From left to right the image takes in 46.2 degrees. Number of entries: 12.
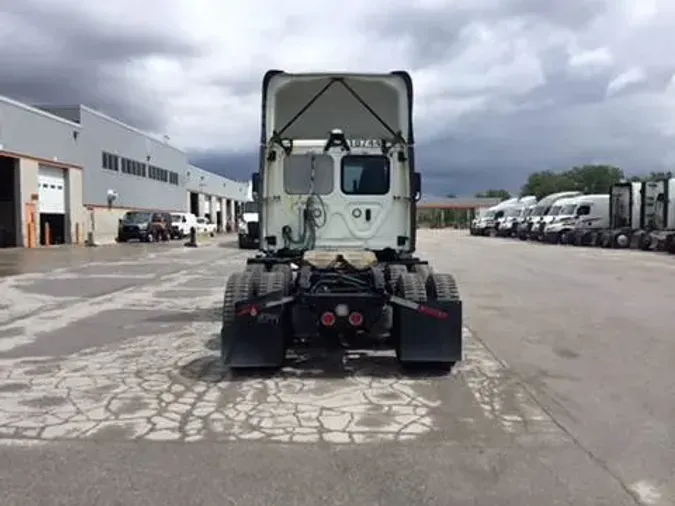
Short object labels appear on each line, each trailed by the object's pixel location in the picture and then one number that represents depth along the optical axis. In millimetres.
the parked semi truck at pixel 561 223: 47938
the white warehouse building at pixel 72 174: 40750
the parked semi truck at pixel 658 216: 36281
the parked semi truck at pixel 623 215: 39938
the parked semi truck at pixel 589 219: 45531
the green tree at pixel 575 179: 129875
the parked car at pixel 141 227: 51969
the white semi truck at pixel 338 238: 7906
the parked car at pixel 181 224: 59575
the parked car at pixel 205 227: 68975
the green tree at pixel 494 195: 160375
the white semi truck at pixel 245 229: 37375
